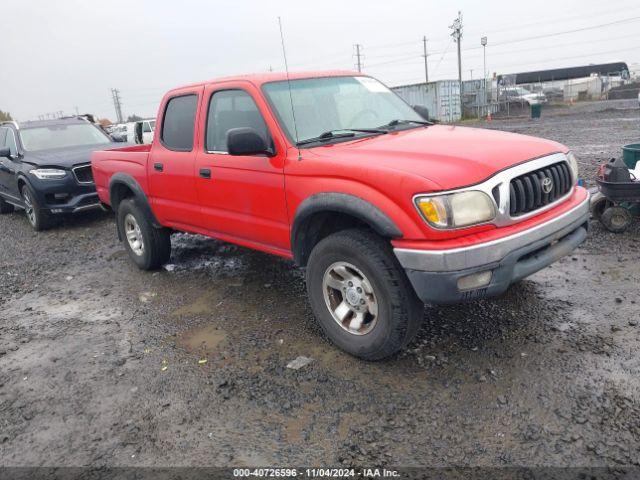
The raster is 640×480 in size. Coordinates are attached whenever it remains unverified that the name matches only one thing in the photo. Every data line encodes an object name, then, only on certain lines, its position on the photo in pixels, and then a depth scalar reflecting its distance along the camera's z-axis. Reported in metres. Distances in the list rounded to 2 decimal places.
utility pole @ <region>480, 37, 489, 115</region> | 34.00
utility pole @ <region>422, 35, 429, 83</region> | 61.28
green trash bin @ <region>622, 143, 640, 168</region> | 5.95
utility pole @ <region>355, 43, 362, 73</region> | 64.75
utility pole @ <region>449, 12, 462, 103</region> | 38.94
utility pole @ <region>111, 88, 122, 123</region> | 77.76
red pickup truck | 2.96
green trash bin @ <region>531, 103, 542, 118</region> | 28.23
